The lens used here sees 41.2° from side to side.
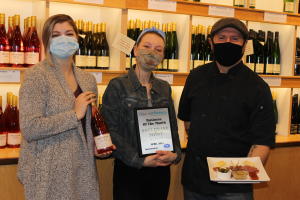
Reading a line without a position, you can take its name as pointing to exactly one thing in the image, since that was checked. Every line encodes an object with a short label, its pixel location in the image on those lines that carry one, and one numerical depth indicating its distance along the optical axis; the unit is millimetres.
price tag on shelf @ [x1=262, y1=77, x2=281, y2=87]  3518
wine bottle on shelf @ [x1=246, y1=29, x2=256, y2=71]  3590
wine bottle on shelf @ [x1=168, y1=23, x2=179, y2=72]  3227
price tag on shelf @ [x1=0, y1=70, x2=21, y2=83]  2537
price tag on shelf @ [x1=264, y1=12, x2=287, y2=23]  3484
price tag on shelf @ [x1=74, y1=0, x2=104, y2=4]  2705
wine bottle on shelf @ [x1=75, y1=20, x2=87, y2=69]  2896
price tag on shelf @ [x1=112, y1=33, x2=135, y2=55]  2604
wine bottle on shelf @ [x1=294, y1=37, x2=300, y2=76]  3816
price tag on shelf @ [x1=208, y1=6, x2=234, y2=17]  3244
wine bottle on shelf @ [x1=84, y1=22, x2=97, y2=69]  3124
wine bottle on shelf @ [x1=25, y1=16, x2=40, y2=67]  2785
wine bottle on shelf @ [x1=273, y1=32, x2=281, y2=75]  3855
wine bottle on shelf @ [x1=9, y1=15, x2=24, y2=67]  2645
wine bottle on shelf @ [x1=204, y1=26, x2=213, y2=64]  3609
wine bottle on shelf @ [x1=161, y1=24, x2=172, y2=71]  3232
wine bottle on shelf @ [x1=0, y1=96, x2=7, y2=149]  2695
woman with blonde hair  1669
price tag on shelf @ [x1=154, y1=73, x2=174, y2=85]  3058
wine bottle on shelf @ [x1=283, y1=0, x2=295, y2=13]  3707
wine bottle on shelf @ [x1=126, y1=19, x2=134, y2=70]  3082
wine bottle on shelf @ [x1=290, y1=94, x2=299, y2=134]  4056
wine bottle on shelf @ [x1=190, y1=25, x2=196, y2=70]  3609
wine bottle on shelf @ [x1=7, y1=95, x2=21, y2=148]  2721
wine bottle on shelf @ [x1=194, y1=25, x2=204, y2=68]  3619
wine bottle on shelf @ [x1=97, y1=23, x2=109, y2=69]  2971
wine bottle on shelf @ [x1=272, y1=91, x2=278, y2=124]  3874
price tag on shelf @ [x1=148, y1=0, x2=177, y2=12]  3002
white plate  1782
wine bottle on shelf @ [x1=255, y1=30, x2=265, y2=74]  3641
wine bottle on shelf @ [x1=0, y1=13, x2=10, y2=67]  2613
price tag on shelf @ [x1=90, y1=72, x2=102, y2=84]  2825
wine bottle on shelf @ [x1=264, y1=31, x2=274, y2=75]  3850
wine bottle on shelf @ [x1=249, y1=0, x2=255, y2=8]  3524
